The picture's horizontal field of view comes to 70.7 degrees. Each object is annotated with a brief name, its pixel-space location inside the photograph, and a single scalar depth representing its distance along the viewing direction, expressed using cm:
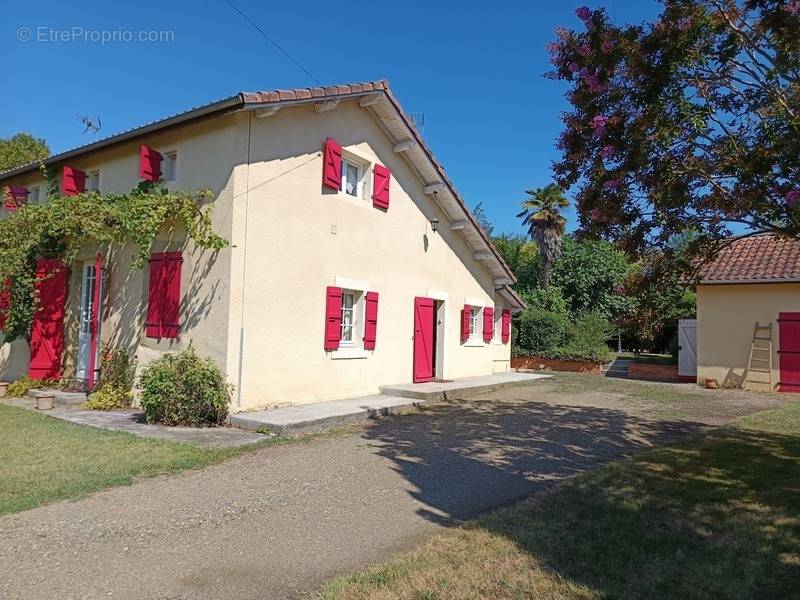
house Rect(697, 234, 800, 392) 1515
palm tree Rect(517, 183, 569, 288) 2727
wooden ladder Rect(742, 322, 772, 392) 1537
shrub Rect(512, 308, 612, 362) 2142
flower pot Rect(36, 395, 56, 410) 935
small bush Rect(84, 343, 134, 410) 950
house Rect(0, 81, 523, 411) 905
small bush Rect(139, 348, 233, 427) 822
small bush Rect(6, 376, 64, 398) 1099
